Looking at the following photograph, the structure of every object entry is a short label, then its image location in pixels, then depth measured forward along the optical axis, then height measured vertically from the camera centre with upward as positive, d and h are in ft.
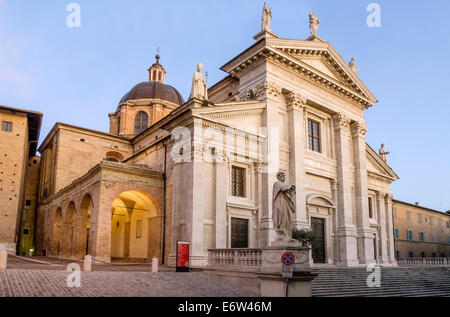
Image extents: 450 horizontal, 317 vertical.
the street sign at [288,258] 33.55 -1.96
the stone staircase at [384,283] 45.43 -6.23
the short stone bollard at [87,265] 39.96 -3.10
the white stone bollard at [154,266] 42.53 -3.39
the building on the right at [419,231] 138.09 +1.41
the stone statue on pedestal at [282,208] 35.81 +2.32
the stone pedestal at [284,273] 33.45 -3.22
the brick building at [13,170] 88.59 +14.05
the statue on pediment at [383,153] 99.27 +19.92
